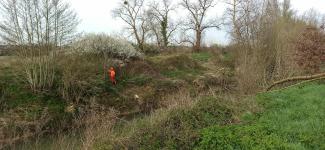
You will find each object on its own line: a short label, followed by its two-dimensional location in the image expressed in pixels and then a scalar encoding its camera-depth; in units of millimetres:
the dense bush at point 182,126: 8539
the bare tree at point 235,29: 25522
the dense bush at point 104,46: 24609
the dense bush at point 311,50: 16391
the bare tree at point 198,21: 41000
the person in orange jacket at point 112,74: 21442
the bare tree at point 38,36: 17406
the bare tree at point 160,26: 38812
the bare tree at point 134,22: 36875
